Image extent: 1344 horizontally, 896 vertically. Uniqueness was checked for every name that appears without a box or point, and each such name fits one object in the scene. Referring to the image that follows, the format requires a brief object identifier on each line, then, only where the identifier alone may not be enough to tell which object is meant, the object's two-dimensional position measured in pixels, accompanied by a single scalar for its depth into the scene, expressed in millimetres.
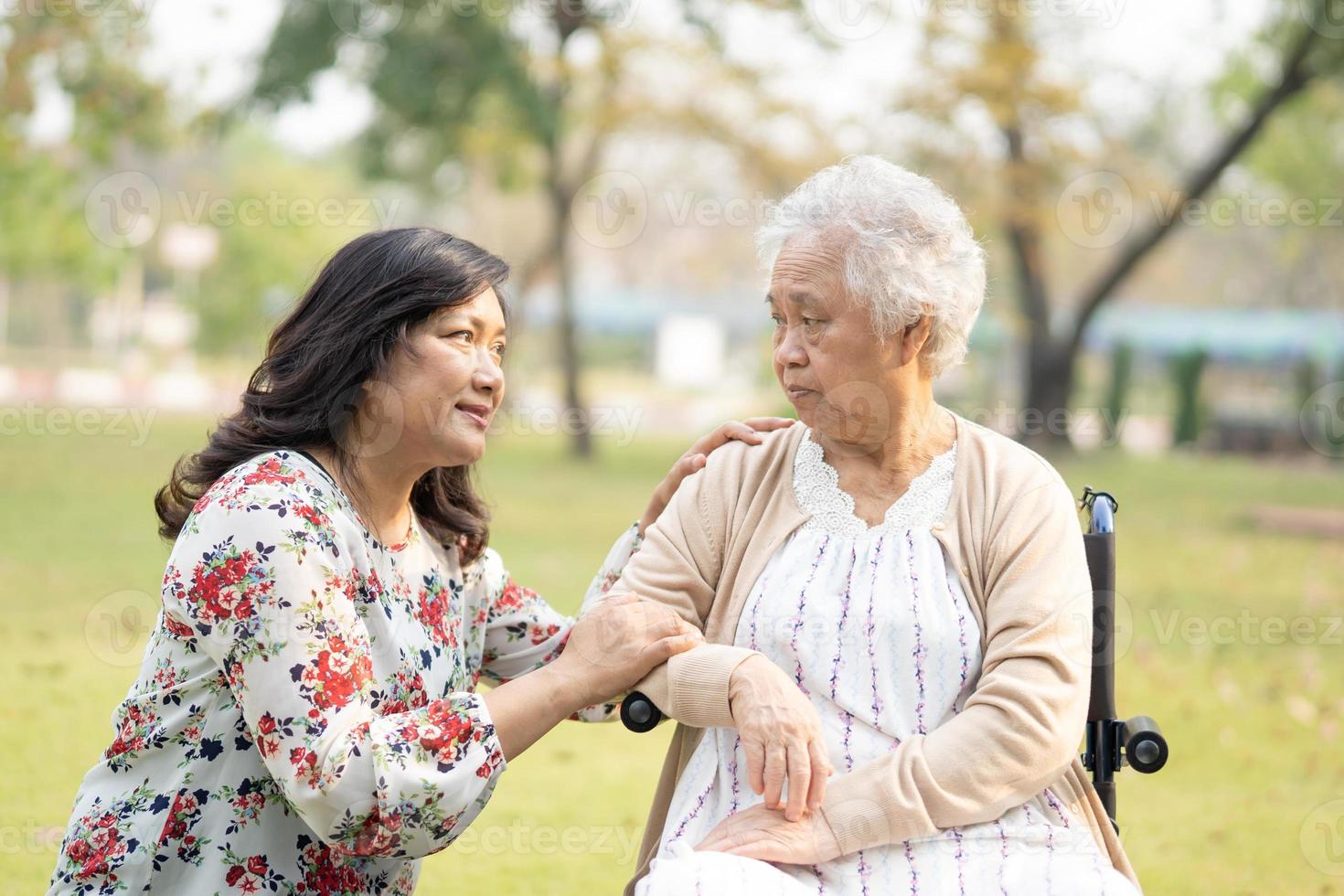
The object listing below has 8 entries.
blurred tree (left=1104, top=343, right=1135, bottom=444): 25281
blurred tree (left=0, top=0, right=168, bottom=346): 10875
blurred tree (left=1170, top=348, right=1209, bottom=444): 24922
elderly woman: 2166
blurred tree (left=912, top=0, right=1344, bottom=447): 15289
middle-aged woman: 2047
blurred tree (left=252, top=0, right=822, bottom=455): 15672
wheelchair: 2414
